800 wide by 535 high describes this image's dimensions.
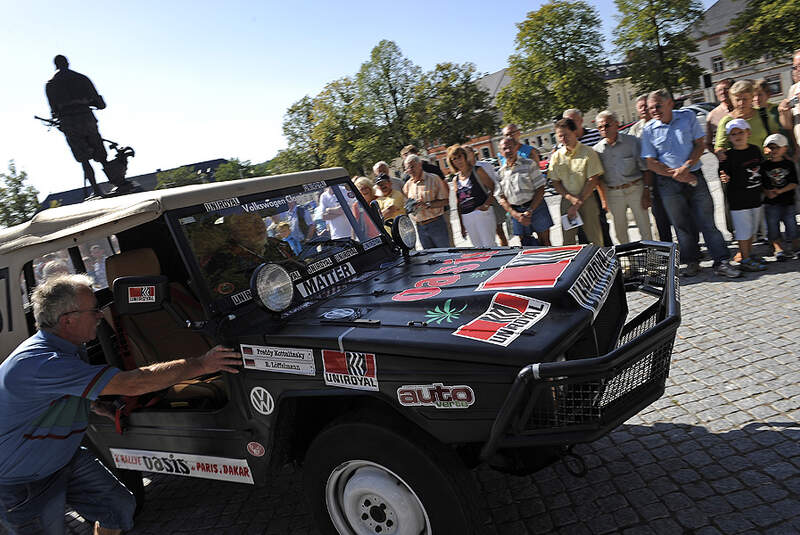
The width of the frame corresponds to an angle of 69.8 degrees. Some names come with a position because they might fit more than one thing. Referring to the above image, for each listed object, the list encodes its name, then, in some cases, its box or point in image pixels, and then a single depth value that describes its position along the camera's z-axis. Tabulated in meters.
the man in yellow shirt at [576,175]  7.05
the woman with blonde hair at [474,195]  7.35
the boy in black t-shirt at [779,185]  6.36
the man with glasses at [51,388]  2.74
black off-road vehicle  2.32
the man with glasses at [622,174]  6.88
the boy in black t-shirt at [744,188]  6.32
